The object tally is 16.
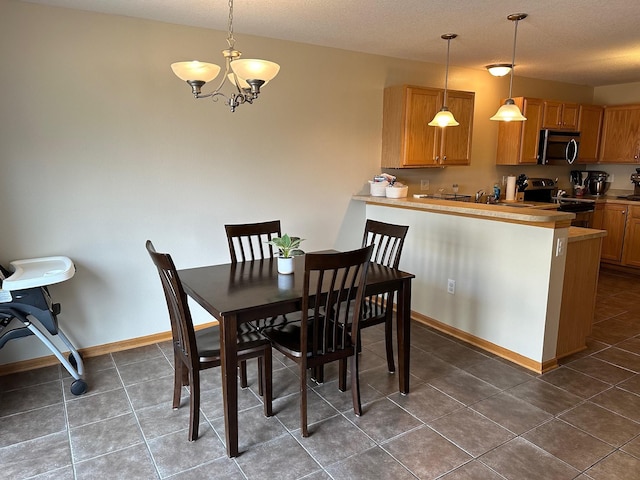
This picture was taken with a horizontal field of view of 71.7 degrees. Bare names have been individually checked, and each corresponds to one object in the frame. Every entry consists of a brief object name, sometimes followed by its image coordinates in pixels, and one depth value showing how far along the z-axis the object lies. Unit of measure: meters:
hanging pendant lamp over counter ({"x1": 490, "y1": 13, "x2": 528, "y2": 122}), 3.60
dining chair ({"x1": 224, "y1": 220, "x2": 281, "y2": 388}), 2.82
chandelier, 2.14
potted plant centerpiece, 2.59
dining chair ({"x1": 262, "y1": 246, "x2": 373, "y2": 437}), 2.16
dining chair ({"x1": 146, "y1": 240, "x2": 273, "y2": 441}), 2.10
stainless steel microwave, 5.40
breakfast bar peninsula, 3.01
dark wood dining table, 2.09
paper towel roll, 5.44
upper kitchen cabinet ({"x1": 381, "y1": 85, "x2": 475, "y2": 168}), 4.30
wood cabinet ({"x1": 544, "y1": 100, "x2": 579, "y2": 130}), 5.39
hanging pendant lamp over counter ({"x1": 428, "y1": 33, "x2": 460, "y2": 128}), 3.84
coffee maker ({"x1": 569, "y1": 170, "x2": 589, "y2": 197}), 6.28
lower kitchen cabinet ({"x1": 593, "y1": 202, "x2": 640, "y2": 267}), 5.46
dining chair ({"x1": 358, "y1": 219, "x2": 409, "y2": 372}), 2.78
